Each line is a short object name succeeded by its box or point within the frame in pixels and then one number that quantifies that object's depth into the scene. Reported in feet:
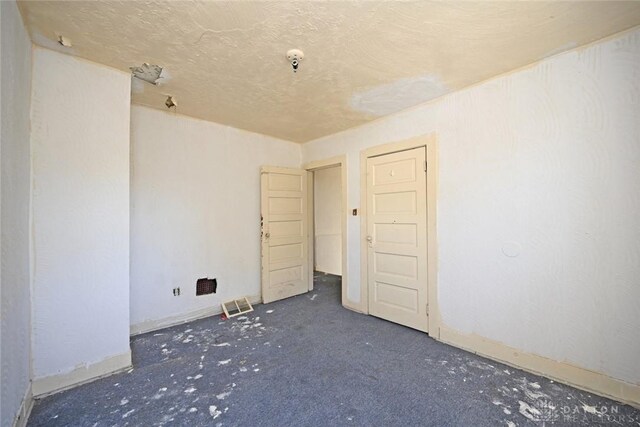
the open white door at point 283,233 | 12.38
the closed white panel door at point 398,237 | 9.32
